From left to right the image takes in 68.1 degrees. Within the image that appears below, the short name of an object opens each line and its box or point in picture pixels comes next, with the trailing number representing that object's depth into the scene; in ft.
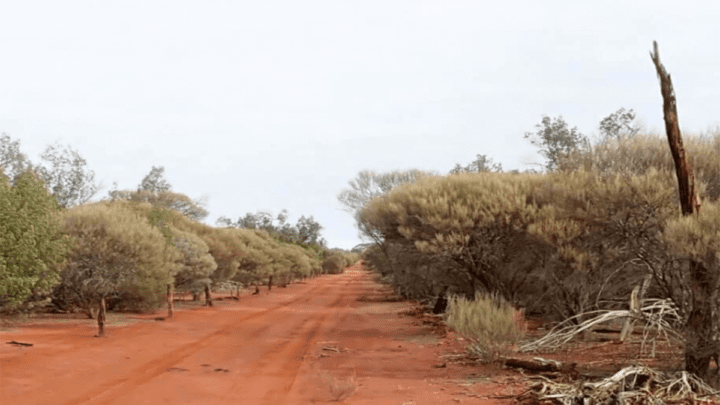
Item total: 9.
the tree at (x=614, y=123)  117.91
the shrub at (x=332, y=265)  315.99
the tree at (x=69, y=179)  137.59
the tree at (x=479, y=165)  151.43
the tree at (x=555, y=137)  120.26
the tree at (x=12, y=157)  131.34
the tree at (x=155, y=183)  206.18
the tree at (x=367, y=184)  173.99
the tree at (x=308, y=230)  314.76
